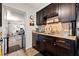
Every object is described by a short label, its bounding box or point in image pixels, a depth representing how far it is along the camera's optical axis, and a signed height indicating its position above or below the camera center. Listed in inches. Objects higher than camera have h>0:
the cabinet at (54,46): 57.8 -35.3
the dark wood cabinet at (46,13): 63.4 +34.4
